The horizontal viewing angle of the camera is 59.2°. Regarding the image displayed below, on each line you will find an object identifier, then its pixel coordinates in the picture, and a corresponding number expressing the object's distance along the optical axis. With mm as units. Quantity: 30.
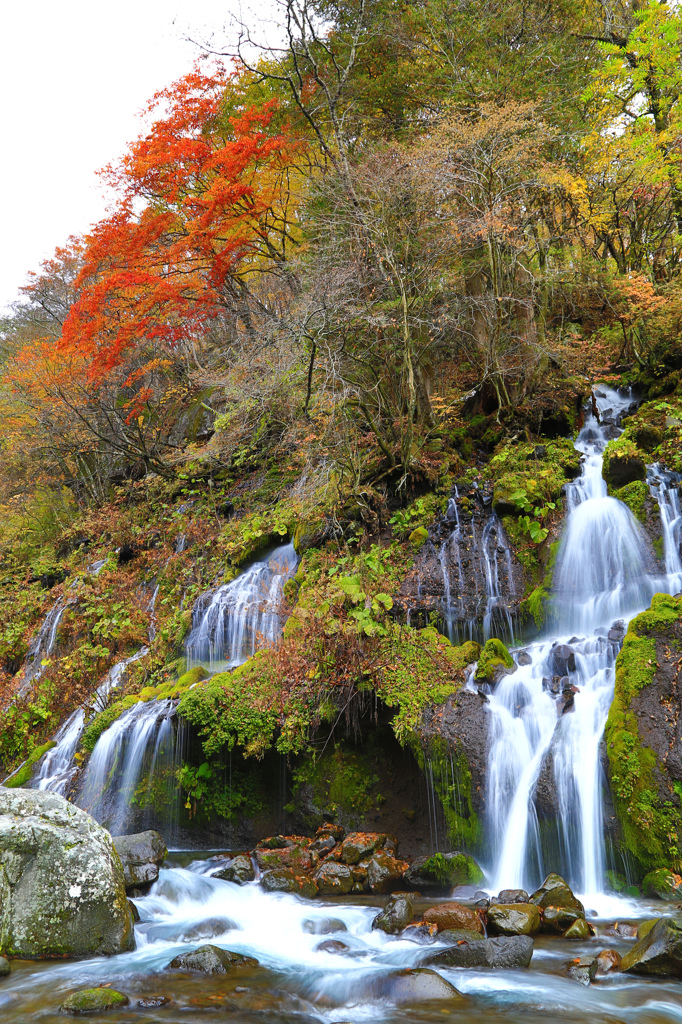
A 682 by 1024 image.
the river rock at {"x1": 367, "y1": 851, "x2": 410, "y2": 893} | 6328
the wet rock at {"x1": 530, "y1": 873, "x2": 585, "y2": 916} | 5324
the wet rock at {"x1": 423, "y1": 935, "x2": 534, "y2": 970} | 4602
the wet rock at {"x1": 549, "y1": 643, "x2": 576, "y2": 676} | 7344
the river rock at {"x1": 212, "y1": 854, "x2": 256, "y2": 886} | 6805
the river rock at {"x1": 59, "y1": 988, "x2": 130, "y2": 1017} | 4176
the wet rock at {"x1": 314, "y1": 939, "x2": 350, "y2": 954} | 5191
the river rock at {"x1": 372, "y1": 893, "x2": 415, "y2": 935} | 5383
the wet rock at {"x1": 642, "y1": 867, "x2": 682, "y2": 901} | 5316
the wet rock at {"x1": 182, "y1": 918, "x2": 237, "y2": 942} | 5703
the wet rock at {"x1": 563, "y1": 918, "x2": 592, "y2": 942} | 4895
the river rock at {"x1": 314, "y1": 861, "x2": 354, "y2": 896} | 6367
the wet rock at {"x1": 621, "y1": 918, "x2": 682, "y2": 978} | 4230
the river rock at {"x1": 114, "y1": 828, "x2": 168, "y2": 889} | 6586
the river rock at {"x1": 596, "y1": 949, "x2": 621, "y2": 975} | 4391
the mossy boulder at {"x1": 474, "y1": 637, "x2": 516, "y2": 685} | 7492
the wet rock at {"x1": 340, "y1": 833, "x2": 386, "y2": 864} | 6773
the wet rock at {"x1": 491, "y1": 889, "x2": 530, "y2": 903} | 5520
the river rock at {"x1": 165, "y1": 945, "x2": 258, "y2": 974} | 4828
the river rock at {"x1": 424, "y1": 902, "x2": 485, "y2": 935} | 5191
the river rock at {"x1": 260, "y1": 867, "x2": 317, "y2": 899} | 6371
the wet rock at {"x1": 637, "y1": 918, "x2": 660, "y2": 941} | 4707
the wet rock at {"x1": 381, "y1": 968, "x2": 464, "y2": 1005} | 4301
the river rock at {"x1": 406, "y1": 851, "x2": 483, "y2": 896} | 6214
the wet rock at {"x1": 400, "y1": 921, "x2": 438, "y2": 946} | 5129
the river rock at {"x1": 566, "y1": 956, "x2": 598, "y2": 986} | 4336
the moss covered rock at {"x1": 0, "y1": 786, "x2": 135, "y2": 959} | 5020
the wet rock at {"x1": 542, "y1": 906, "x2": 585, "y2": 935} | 5055
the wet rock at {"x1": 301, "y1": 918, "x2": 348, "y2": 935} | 5578
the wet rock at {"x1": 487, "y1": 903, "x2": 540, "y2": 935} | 5020
